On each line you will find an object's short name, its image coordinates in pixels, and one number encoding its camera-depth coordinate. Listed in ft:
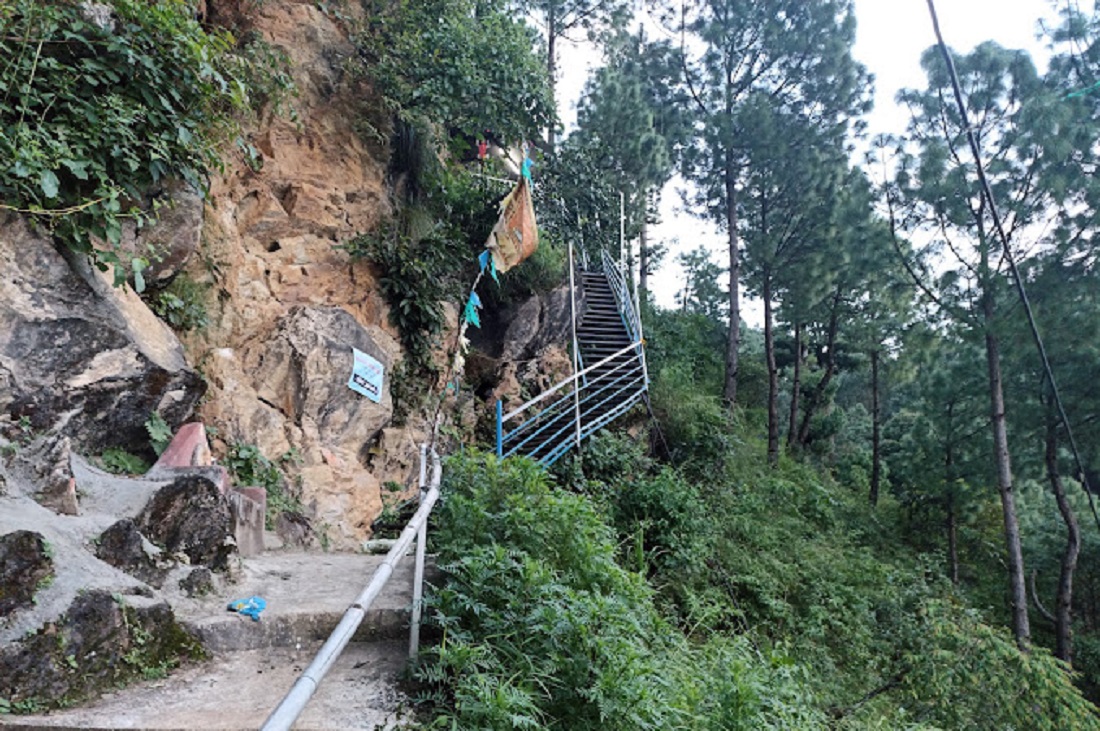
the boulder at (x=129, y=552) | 7.32
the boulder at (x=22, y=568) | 5.66
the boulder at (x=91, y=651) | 5.40
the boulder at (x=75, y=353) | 9.01
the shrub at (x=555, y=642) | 5.92
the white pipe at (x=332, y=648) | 3.22
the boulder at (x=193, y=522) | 8.49
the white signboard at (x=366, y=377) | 16.92
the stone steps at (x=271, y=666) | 5.47
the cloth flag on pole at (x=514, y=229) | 22.61
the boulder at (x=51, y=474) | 7.64
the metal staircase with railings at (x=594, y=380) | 23.35
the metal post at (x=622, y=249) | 30.94
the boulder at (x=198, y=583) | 7.90
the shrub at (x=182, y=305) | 12.47
